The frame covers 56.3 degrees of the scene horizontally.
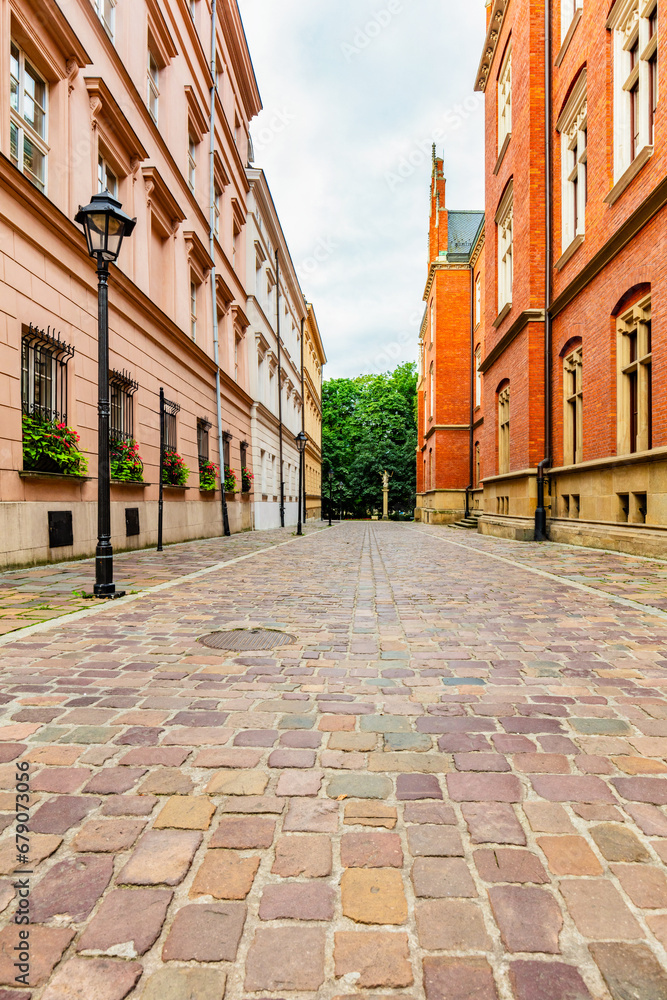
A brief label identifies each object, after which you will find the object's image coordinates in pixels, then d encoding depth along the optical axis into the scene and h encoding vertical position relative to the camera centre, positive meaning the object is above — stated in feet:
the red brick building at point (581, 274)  34.53 +15.33
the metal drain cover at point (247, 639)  14.57 -3.40
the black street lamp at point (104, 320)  20.30 +6.02
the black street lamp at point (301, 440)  68.69 +6.51
